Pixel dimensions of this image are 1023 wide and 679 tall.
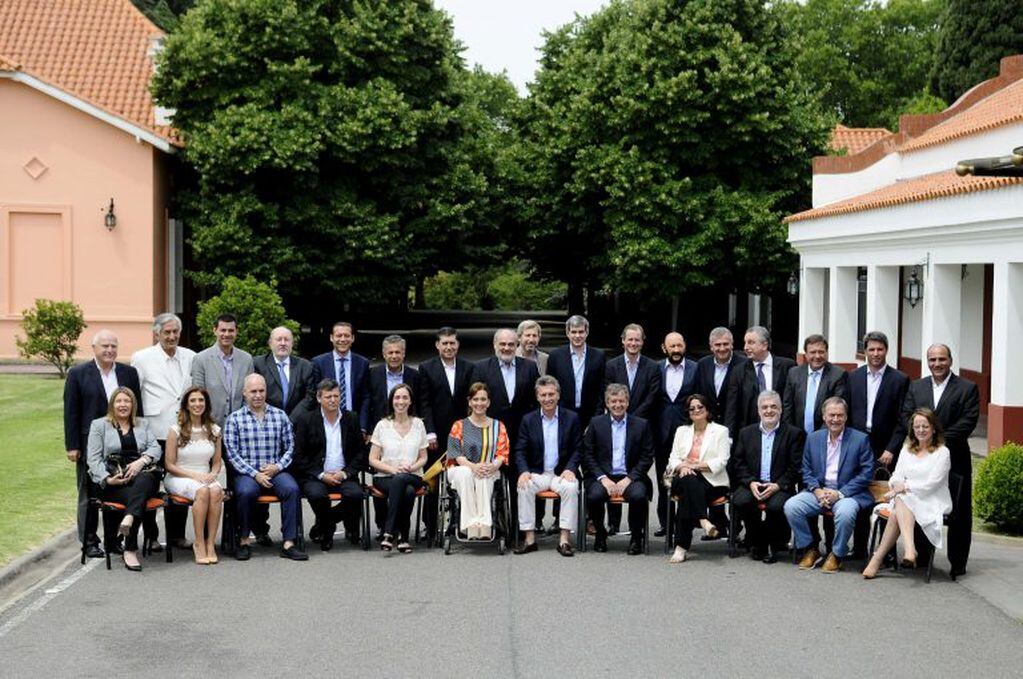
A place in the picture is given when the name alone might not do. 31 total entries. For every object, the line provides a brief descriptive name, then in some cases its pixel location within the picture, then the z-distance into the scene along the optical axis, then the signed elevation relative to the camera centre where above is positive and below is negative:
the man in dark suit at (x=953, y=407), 11.48 -0.79
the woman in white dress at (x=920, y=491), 11.34 -1.43
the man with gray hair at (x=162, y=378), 12.67 -0.58
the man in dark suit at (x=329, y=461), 12.52 -1.32
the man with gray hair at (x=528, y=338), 13.72 -0.23
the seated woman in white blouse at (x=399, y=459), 12.39 -1.30
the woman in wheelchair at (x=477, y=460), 12.19 -1.29
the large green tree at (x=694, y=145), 37.88 +4.70
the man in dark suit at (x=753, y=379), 13.03 -0.61
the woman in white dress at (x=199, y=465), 11.88 -1.29
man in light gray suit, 12.95 -0.52
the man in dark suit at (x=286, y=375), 13.19 -0.58
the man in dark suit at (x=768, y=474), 12.07 -1.38
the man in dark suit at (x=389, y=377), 13.10 -0.60
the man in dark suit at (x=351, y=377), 13.60 -0.61
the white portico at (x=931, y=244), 19.30 +1.17
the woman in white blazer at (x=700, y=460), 12.23 -1.29
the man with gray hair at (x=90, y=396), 11.99 -0.71
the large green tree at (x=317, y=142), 35.56 +4.35
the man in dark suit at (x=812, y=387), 12.80 -0.66
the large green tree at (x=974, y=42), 52.03 +10.34
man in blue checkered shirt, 12.10 -1.24
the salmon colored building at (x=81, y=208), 34.81 +2.68
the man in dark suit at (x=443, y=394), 13.34 -0.76
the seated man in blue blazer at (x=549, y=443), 12.63 -1.17
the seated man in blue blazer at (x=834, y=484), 11.65 -1.43
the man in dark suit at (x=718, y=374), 13.25 -0.56
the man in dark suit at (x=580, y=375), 13.63 -0.59
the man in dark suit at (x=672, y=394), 13.45 -0.77
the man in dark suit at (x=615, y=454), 12.49 -1.26
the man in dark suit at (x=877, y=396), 12.57 -0.74
